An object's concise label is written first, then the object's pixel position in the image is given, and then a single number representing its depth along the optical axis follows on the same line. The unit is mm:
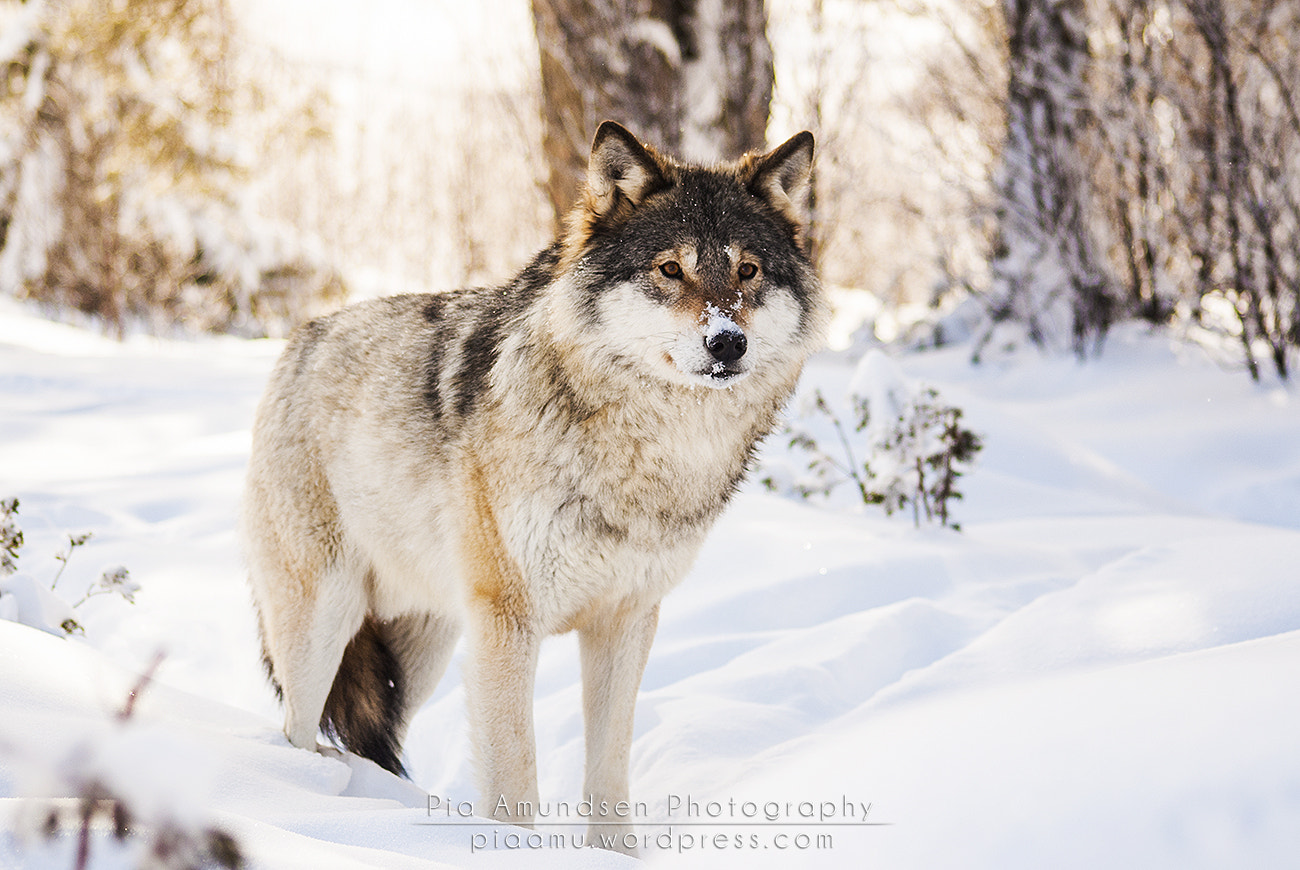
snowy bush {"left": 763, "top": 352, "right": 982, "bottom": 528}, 4543
